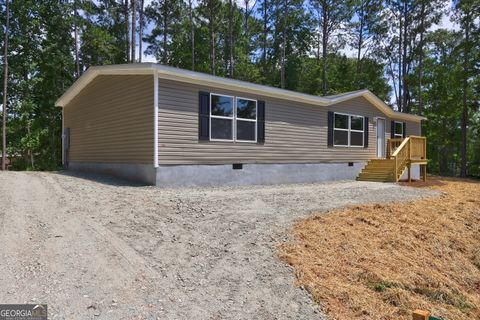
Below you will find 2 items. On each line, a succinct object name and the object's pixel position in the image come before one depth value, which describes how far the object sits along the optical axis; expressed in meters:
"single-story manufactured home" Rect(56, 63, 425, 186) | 9.41
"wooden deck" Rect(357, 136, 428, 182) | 13.96
